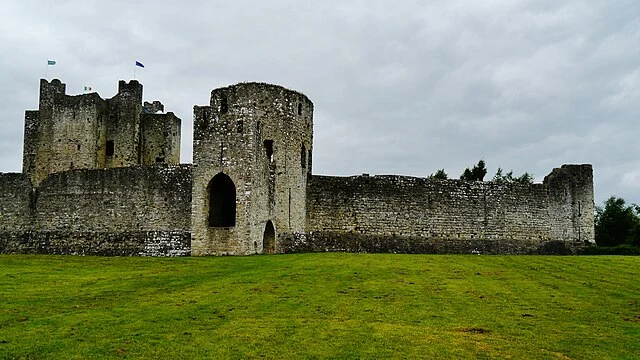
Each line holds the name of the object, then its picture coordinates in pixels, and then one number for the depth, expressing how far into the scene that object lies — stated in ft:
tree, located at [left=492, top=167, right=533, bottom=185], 214.07
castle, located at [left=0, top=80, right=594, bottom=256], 98.48
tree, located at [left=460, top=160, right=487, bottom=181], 169.62
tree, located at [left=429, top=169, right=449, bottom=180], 188.24
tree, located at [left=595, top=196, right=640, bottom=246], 140.05
